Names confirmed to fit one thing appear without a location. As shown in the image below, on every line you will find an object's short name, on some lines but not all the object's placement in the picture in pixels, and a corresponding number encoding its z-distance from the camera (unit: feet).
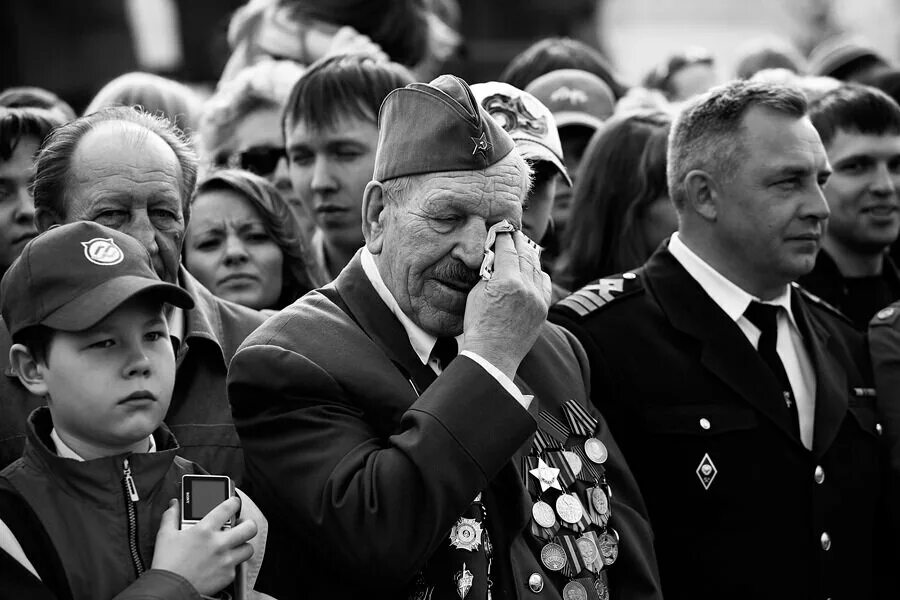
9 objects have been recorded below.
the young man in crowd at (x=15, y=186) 32.86
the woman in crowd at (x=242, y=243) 34.96
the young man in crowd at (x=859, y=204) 39.55
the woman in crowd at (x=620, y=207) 37.63
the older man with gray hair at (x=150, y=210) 26.53
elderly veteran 22.59
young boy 21.35
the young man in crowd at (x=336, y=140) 35.91
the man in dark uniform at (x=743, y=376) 30.14
